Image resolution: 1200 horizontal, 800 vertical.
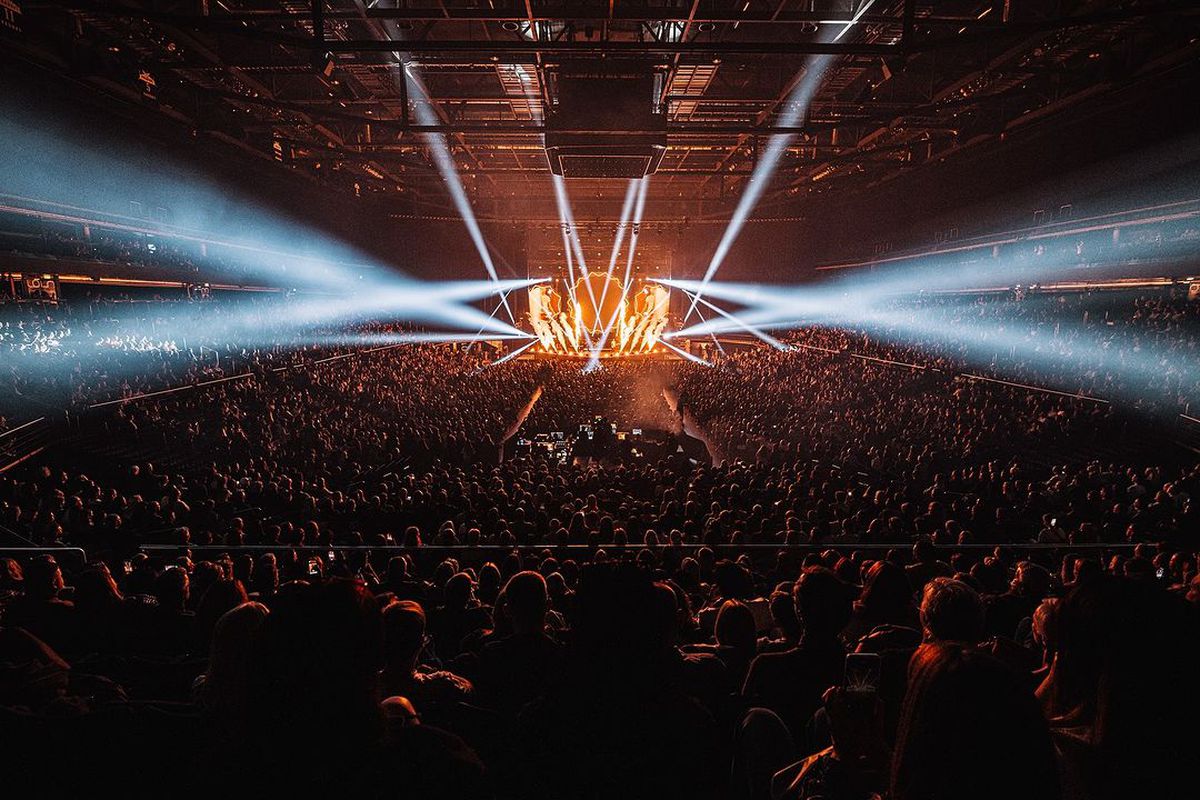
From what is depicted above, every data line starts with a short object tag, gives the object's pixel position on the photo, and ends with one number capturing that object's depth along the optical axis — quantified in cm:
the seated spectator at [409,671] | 253
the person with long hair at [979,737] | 113
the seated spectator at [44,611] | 385
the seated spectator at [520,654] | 257
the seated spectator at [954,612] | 222
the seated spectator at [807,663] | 256
